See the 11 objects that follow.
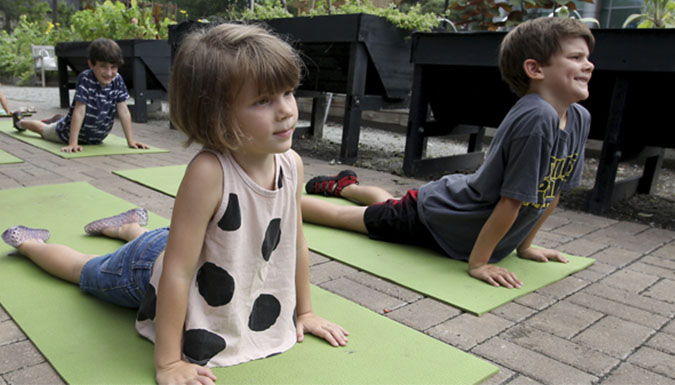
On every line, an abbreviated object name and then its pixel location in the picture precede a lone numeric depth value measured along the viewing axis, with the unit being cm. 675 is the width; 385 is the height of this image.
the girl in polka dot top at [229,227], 127
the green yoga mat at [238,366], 145
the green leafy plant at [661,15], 379
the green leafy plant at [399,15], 491
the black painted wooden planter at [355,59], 477
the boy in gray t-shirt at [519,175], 211
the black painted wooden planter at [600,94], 328
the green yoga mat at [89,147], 473
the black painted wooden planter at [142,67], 723
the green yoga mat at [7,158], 420
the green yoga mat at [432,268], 210
